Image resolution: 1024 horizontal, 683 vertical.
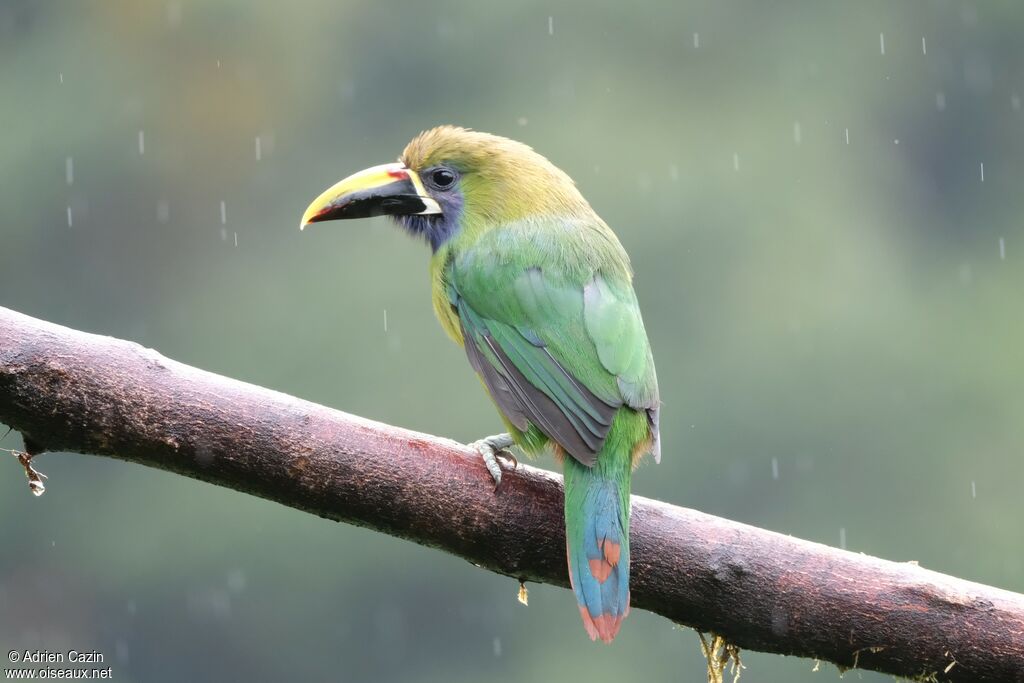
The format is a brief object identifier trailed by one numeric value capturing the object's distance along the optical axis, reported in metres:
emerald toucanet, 5.75
